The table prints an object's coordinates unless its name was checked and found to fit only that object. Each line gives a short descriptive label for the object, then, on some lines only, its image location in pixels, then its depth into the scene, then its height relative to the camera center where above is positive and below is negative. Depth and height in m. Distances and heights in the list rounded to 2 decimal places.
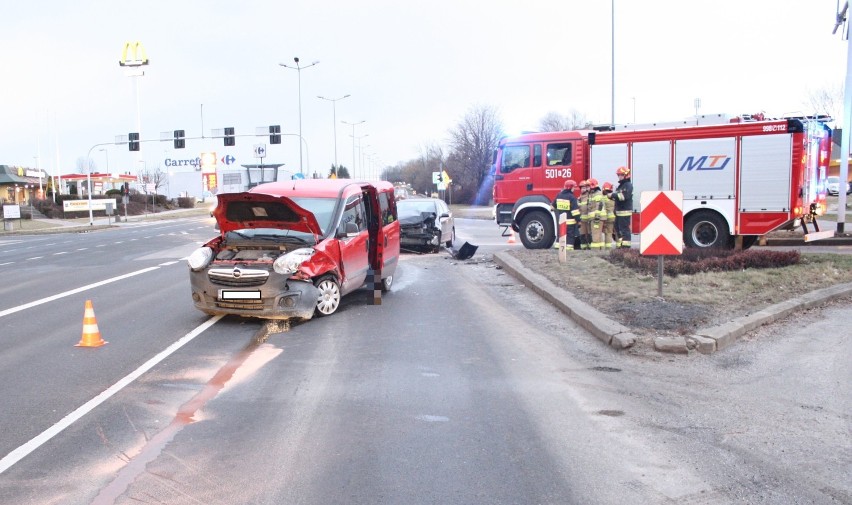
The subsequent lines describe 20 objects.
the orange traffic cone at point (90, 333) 8.05 -1.51
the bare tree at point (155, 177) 100.45 +3.72
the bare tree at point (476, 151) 59.59 +3.98
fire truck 15.70 +0.63
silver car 18.67 -0.69
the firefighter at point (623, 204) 16.12 -0.19
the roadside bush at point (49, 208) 63.77 -0.63
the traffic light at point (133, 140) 46.09 +3.92
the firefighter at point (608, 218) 16.03 -0.51
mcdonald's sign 79.38 +16.42
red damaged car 8.96 -0.72
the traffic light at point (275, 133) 45.28 +4.21
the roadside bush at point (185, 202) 89.06 -0.28
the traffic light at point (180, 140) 46.38 +3.96
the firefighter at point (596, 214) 16.05 -0.41
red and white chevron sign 9.18 -0.35
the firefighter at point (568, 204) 16.39 -0.18
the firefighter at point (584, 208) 16.38 -0.28
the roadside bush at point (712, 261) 11.82 -1.16
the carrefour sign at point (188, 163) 140.89 +7.58
